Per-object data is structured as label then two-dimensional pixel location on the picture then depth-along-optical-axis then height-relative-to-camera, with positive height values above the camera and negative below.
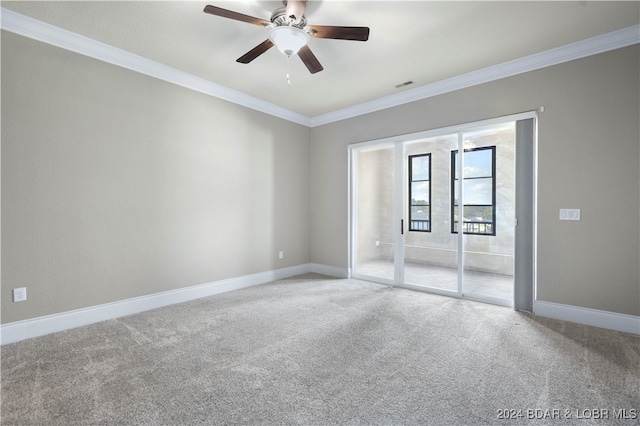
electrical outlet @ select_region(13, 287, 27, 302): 2.72 -0.78
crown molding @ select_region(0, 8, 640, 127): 2.82 +1.69
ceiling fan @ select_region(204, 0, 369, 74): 2.30 +1.47
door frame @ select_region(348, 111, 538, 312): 3.47 -0.14
